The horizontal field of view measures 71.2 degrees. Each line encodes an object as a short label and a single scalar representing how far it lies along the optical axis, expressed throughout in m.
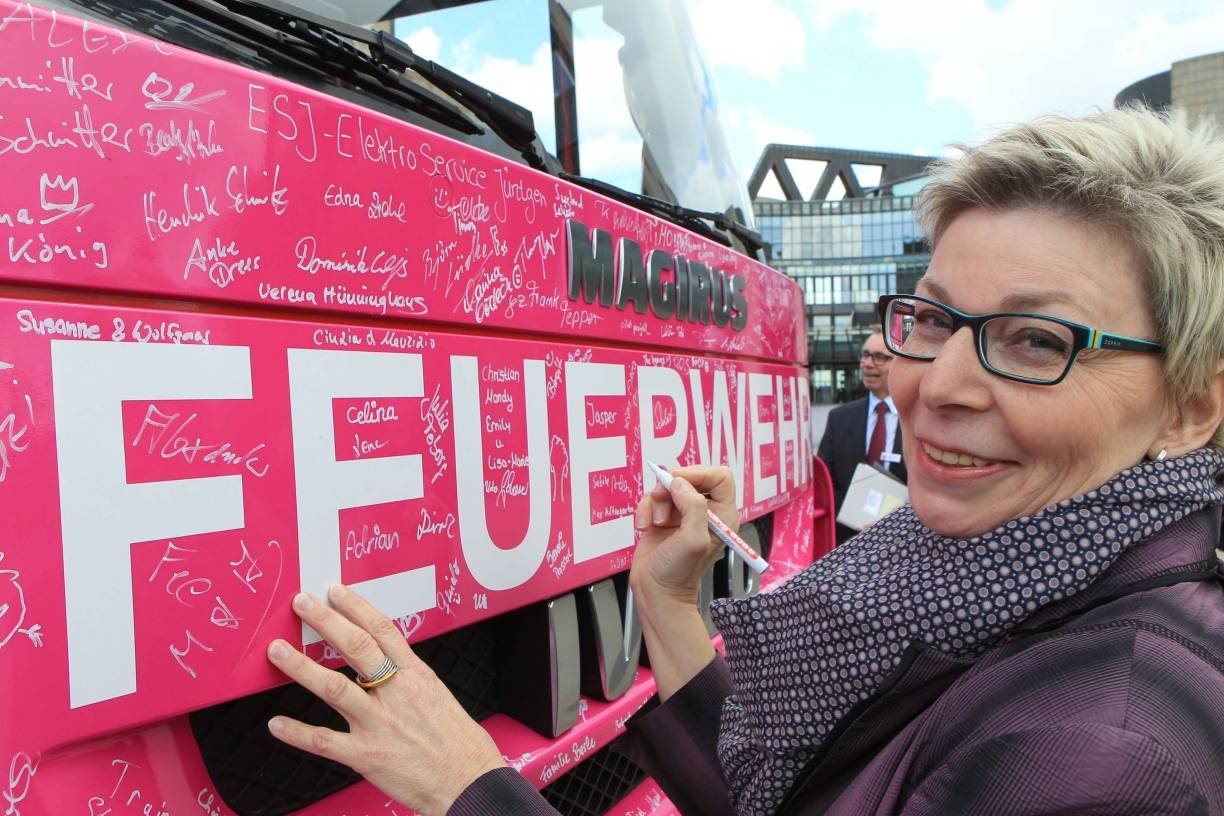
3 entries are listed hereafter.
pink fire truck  0.80
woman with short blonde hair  0.92
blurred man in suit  4.83
